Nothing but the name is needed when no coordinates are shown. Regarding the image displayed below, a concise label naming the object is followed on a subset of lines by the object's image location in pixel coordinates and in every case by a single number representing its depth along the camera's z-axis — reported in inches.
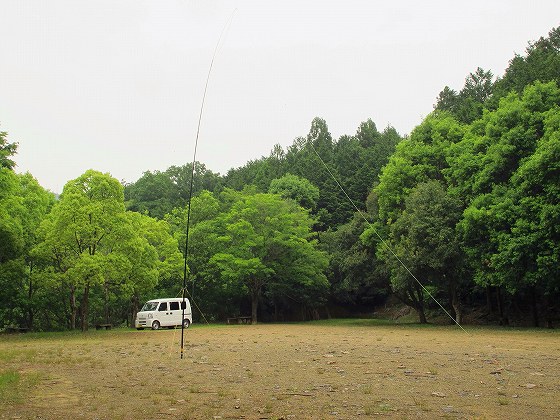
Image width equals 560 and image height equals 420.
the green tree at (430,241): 1073.5
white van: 1122.7
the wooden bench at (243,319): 1451.8
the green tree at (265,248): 1397.6
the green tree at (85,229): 934.4
